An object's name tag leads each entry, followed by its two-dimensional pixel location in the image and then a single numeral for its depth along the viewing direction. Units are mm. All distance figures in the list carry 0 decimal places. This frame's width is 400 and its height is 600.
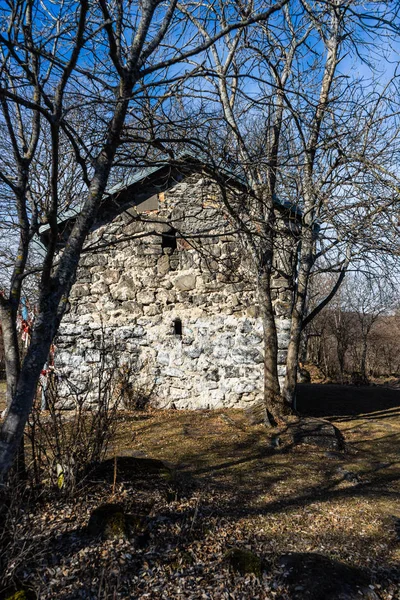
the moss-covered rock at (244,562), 2695
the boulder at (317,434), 5695
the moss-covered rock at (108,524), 2930
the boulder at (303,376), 13297
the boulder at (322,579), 2500
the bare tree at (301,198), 4840
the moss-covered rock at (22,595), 2297
